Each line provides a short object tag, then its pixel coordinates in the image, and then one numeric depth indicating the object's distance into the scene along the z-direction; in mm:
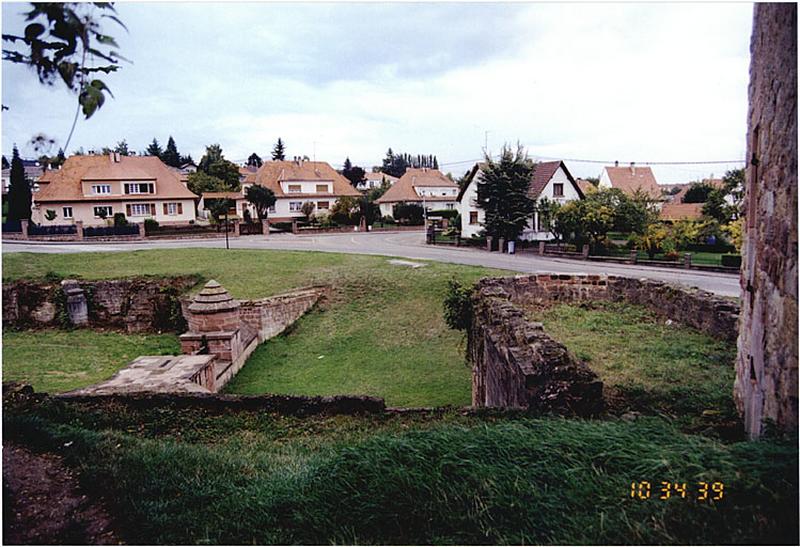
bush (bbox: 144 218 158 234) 40656
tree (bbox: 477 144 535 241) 33219
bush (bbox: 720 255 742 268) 24019
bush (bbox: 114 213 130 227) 41719
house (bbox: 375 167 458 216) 64812
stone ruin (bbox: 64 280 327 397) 9914
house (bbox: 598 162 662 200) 54441
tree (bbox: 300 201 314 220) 55531
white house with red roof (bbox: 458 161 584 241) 36844
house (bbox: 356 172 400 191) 110456
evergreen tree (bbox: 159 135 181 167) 95625
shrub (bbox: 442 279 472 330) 12984
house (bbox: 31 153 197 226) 40469
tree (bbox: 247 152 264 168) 119062
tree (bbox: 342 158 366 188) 105062
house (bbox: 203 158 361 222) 60094
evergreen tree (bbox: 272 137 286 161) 110125
